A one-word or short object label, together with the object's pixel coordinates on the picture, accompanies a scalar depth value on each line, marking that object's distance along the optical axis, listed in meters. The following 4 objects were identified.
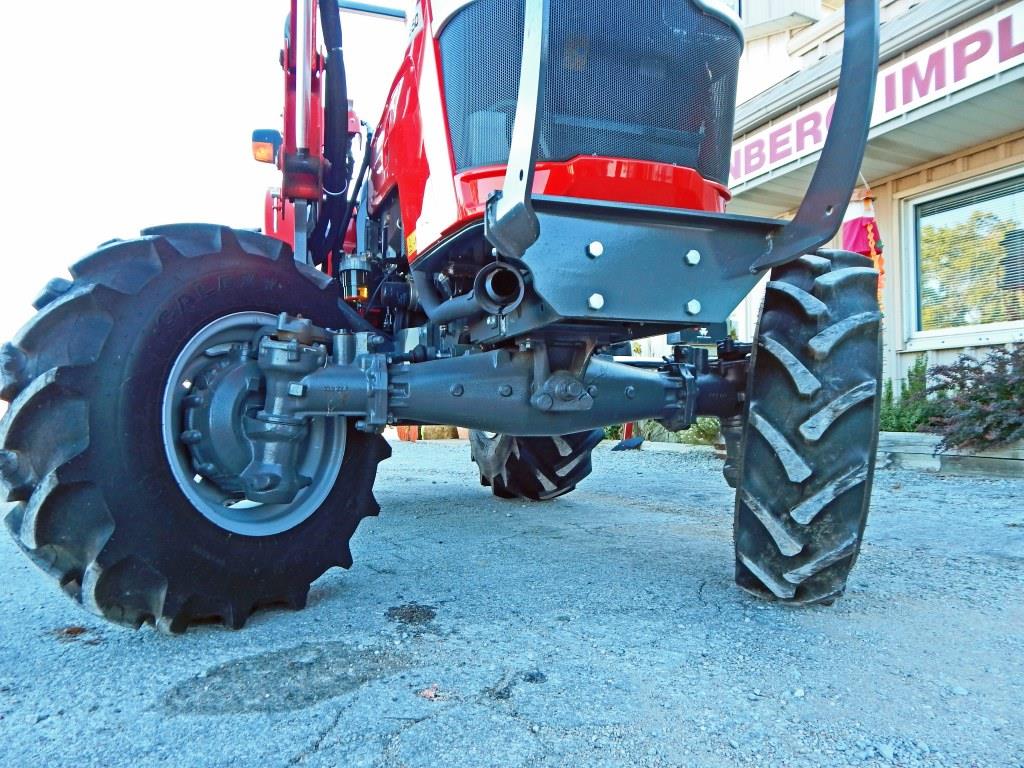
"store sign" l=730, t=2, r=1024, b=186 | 5.98
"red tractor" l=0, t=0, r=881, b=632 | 2.01
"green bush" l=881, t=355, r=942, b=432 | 6.91
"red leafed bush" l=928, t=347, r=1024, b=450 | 5.68
